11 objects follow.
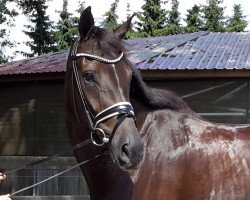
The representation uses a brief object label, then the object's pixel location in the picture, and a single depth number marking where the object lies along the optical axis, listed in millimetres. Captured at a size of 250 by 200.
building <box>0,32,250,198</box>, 9195
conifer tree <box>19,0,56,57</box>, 28203
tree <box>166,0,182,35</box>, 33600
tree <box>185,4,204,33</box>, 34031
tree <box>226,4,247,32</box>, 34744
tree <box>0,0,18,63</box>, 15697
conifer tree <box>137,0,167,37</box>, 32000
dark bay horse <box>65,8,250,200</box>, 3199
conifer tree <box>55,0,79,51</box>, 29250
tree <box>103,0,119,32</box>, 22494
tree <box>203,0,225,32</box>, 33597
